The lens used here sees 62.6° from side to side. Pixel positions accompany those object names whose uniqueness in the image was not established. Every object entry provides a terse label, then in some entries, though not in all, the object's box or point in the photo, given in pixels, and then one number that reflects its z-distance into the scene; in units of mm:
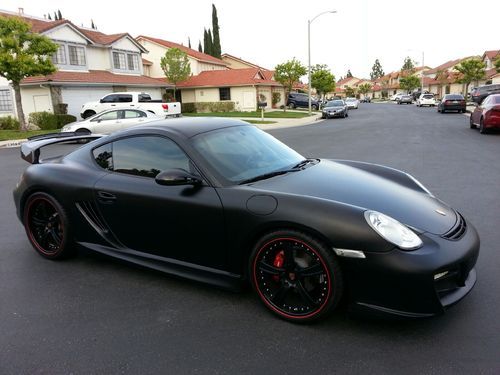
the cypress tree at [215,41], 57375
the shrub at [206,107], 38500
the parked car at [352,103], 48625
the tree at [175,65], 36281
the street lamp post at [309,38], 32344
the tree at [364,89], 118250
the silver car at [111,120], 16000
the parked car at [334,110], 30375
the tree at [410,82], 89875
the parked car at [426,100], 46219
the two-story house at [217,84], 39500
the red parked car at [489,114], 14375
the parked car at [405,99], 61375
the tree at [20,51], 19609
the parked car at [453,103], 29961
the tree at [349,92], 121238
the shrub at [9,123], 25656
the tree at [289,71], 40625
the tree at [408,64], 133500
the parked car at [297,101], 47656
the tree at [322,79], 60688
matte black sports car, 2646
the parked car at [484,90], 34056
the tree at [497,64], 41000
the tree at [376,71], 167250
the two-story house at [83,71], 25766
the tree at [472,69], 49562
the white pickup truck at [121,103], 19947
